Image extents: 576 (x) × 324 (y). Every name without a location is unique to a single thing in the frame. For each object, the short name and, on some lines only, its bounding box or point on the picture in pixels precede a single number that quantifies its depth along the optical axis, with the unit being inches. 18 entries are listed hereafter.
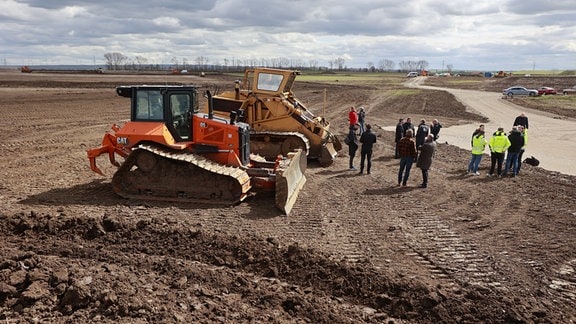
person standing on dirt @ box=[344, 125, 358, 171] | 546.6
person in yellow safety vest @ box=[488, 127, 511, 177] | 539.2
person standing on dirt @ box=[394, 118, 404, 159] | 649.3
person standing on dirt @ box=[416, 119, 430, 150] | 615.2
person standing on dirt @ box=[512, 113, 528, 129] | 661.2
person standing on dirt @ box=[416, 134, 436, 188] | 471.5
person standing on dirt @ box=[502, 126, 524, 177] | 540.4
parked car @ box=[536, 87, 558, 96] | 2015.3
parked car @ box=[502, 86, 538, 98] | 1966.0
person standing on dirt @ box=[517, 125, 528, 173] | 553.0
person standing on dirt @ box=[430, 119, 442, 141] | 712.4
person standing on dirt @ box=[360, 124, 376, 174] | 525.3
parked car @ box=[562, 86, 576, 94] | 2032.0
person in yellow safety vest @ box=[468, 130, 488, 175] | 544.6
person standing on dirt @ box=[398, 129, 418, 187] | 475.5
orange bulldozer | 383.9
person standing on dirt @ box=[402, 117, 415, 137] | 644.8
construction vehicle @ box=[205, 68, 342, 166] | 578.2
